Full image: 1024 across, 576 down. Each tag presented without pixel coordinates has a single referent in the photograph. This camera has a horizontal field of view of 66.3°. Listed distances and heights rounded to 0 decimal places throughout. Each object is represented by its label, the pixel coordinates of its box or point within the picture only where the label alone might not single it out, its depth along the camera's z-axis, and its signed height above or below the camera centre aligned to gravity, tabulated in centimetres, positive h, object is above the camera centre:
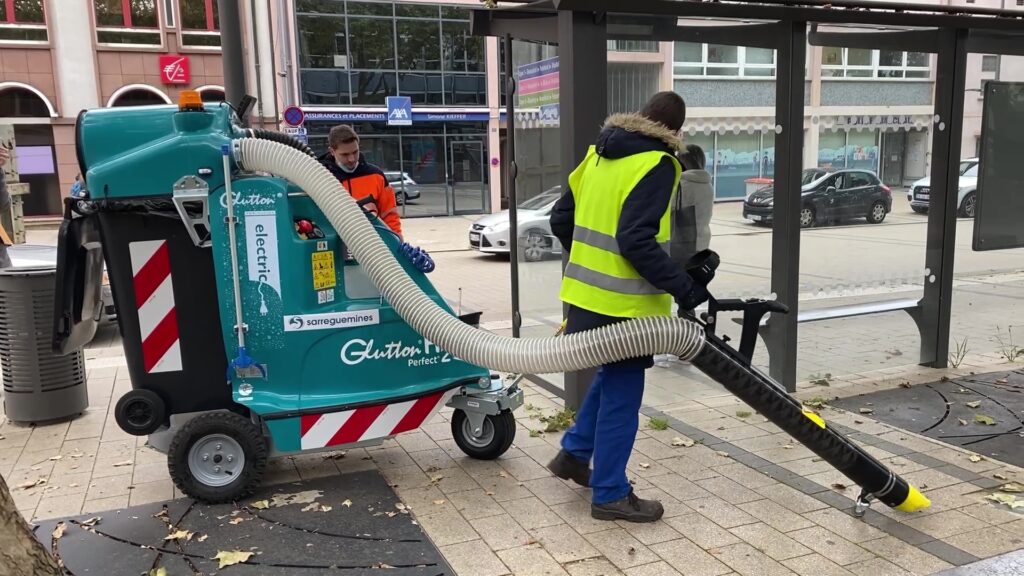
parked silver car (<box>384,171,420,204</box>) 2414 -80
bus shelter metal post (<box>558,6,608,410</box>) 442 +43
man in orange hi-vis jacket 508 -8
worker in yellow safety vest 326 -44
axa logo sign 2373 +150
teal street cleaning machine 351 -72
